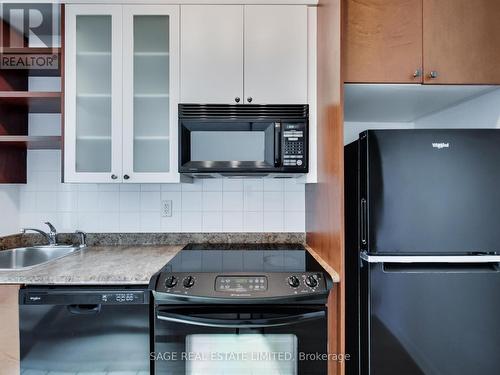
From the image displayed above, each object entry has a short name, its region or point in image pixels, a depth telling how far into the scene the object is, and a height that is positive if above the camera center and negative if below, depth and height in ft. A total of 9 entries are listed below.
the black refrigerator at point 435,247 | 3.73 -0.74
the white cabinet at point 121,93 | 5.08 +1.66
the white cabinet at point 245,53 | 5.06 +2.33
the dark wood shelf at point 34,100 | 5.08 +1.59
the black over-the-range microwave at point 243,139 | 4.92 +0.84
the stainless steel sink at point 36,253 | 5.75 -1.26
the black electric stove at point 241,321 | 3.75 -1.69
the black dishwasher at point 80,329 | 3.84 -1.82
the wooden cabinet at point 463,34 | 4.10 +2.14
